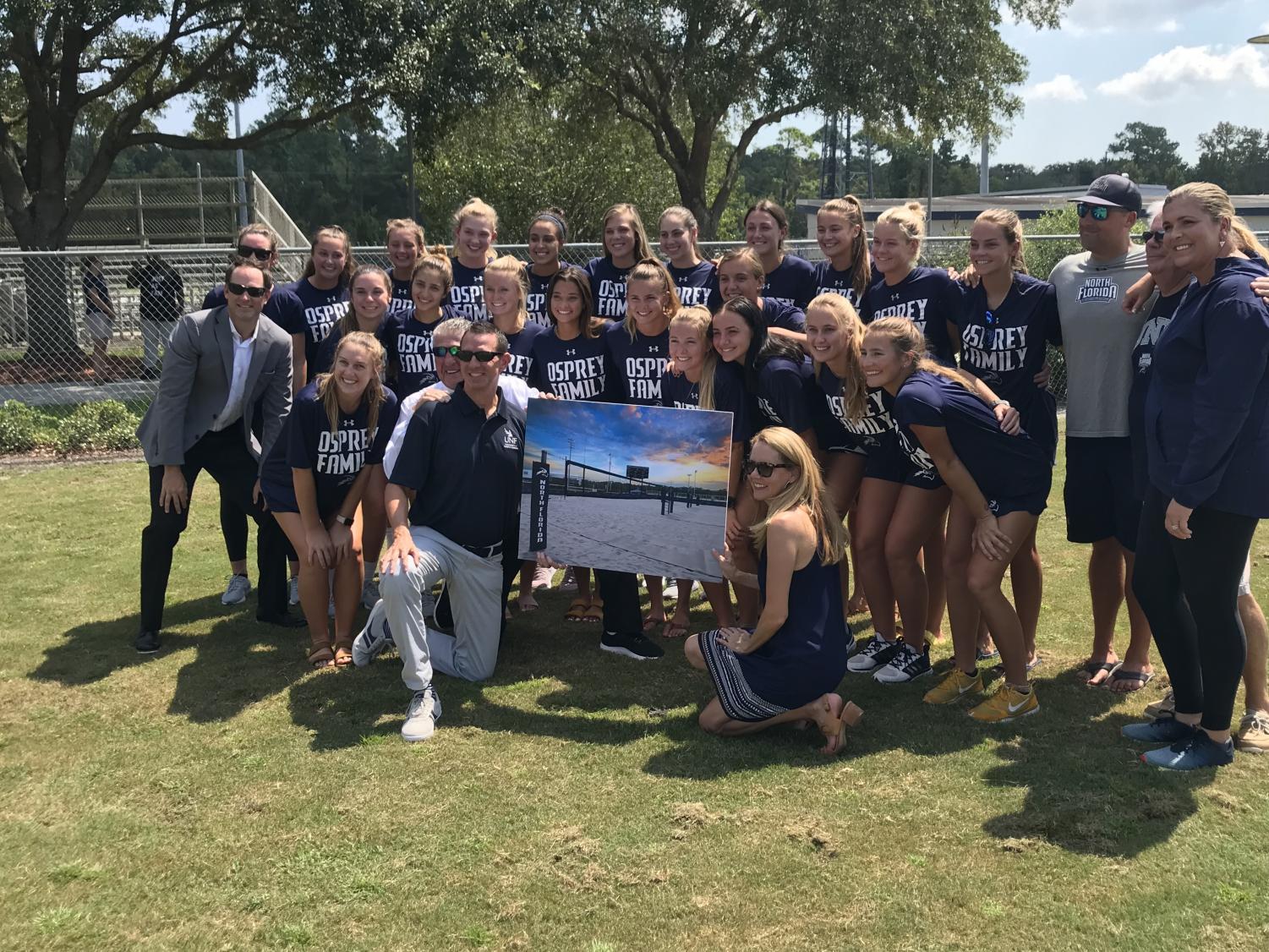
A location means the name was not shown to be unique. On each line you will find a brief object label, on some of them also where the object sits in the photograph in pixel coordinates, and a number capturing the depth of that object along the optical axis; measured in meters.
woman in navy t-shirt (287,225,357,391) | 6.65
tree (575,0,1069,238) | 22.78
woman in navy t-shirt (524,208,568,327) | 6.68
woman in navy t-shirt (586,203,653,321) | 6.55
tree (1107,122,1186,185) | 95.44
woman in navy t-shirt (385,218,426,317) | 6.64
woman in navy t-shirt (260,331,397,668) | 5.43
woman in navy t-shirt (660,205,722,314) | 6.36
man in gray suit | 5.73
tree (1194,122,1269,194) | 88.50
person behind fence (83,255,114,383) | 14.11
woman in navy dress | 4.32
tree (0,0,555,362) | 17.17
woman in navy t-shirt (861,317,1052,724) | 4.55
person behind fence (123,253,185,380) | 13.59
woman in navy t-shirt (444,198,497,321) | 6.66
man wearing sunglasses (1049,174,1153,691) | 4.87
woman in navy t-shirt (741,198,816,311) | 6.31
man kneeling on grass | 5.20
